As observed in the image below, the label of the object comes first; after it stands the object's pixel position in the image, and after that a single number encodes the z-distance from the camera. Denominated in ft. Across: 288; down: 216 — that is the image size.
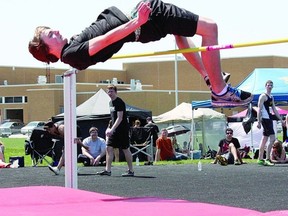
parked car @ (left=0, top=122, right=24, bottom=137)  172.04
